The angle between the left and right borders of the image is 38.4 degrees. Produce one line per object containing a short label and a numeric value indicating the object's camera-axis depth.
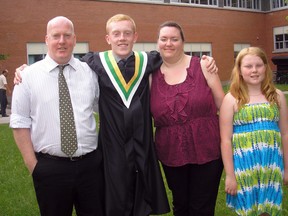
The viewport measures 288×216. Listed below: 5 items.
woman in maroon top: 3.45
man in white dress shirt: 3.18
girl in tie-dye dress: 3.28
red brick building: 23.53
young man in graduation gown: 3.45
